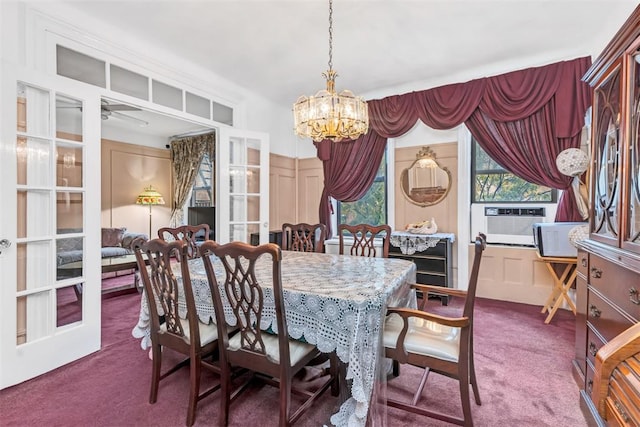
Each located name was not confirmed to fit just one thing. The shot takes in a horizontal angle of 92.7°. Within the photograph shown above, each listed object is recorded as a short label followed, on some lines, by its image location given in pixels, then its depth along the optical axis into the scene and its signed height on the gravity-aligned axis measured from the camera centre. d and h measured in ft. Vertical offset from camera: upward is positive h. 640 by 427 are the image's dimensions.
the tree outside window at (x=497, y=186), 11.60 +0.98
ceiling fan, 14.69 +5.04
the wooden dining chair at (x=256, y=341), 4.63 -2.30
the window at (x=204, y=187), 21.27 +1.60
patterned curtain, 20.72 +3.27
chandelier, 7.49 +2.39
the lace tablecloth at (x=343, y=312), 4.80 -1.77
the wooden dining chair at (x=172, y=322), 5.37 -2.14
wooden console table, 12.98 -2.50
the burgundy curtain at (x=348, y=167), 14.06 +2.07
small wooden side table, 9.61 -2.38
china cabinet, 4.66 +0.00
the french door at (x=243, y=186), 12.44 +0.99
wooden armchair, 4.97 -2.33
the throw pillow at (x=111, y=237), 16.42 -1.54
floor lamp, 19.34 +0.77
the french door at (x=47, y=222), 6.70 -0.33
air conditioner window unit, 11.53 -0.36
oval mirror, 13.21 +1.33
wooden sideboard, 11.91 -1.78
